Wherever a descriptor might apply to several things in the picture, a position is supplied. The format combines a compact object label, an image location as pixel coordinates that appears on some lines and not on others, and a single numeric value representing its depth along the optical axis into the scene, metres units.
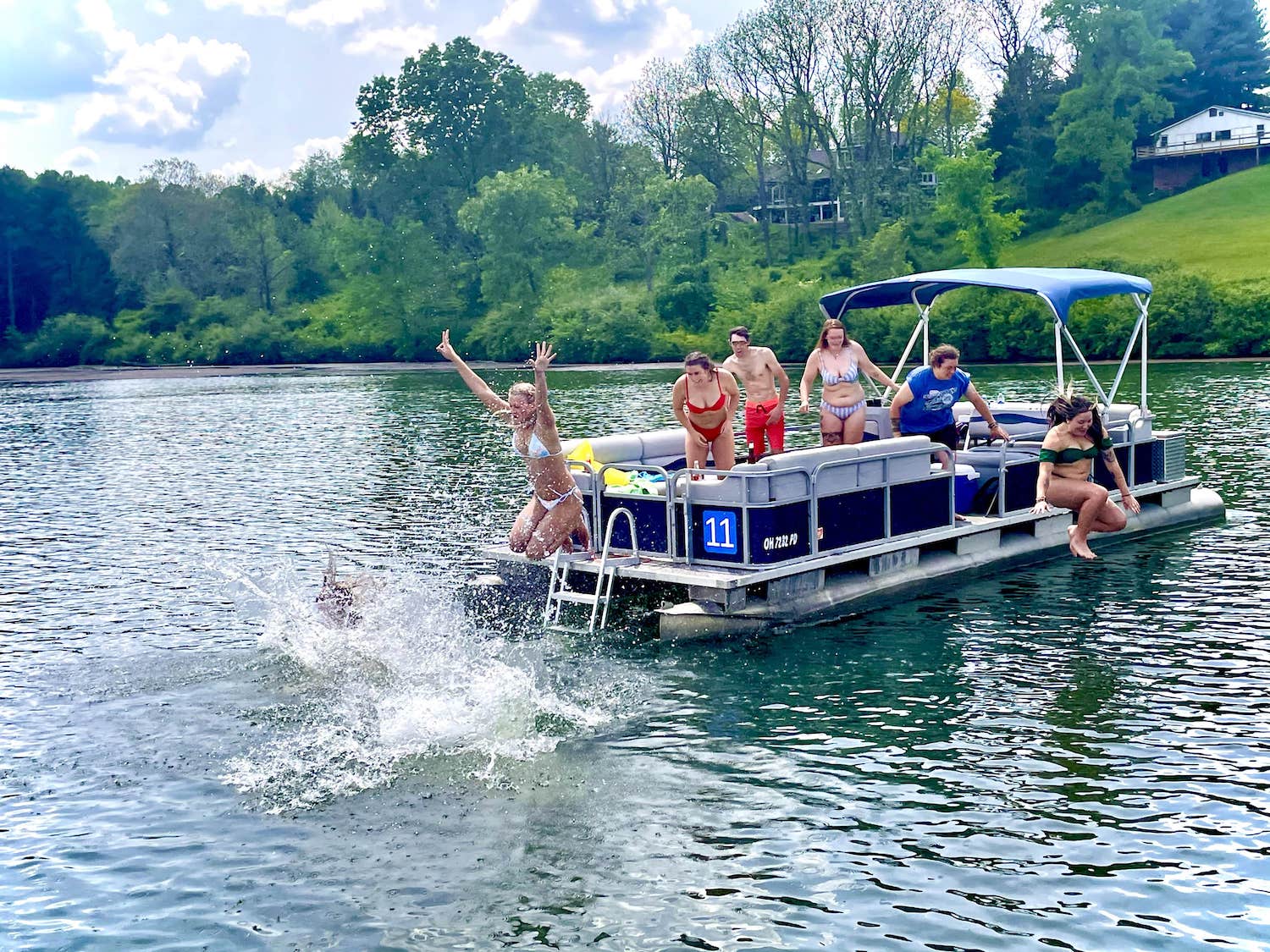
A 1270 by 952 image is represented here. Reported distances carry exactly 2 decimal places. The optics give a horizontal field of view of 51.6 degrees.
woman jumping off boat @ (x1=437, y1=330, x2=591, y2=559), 11.99
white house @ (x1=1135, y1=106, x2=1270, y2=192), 87.00
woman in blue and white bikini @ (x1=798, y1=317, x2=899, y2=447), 14.81
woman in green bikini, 13.44
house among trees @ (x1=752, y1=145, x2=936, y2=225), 93.53
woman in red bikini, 13.55
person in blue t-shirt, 14.50
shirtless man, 14.91
